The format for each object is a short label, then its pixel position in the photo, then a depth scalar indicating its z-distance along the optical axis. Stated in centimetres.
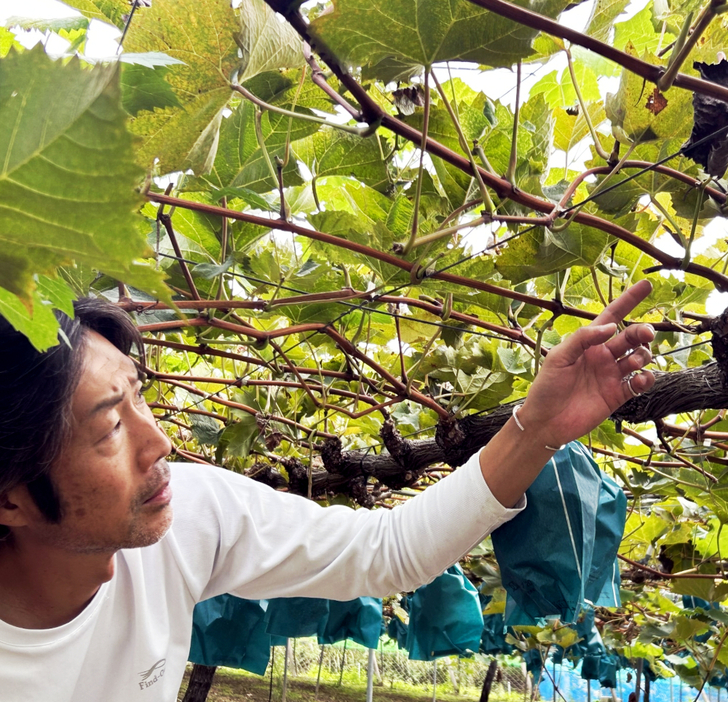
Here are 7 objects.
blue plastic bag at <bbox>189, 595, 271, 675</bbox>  249
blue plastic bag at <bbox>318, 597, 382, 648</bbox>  277
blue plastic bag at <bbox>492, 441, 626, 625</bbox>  100
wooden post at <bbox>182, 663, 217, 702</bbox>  429
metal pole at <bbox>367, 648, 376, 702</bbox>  616
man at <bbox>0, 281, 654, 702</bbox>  81
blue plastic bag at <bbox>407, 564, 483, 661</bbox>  262
